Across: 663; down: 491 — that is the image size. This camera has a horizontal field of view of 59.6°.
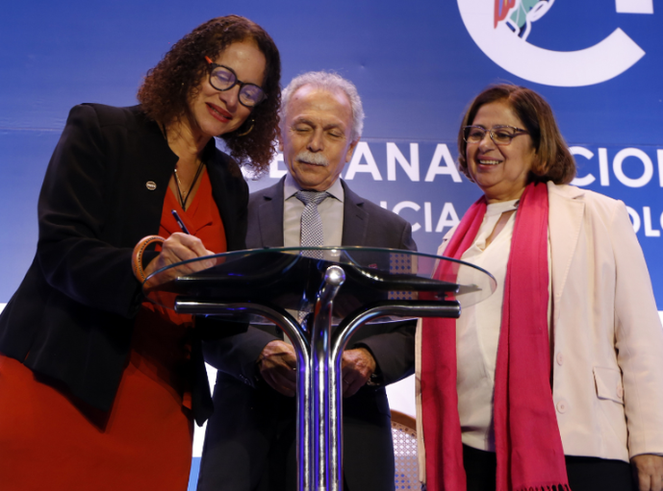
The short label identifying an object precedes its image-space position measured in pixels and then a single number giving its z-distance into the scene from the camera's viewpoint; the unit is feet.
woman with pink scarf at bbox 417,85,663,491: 5.01
